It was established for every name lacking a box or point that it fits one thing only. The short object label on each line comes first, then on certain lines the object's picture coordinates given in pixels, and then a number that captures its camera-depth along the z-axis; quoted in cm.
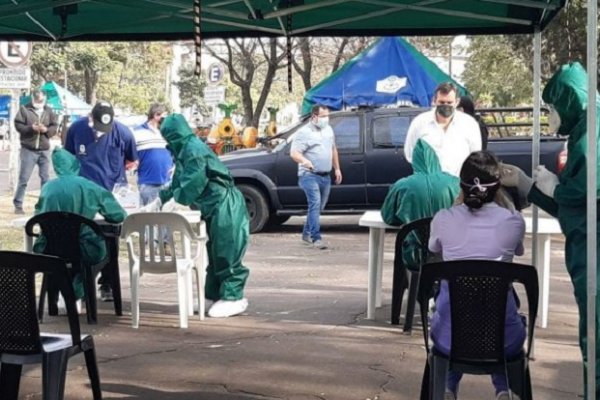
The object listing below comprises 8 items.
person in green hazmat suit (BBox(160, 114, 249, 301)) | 817
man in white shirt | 858
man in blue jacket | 976
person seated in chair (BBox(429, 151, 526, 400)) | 501
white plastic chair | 799
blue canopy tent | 2077
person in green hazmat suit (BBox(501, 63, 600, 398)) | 471
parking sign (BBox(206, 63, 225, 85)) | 2544
